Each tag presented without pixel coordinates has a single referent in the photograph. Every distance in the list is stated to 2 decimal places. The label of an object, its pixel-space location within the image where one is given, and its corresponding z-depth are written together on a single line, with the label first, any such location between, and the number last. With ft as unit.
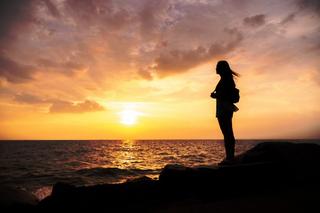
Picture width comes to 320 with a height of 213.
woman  22.49
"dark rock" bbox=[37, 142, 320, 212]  15.25
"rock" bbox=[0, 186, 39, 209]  16.03
